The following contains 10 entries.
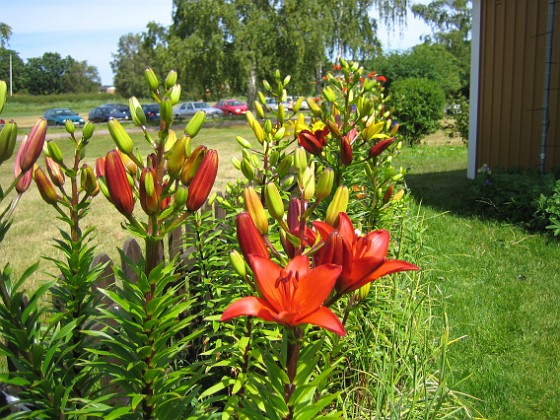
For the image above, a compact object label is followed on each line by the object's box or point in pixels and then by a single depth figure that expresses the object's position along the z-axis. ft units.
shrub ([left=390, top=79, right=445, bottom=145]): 48.70
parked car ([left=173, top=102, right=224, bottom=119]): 115.24
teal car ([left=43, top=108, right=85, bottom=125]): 102.22
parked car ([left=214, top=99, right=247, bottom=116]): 122.27
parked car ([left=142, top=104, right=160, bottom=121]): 95.38
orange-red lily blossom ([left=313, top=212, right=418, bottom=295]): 3.22
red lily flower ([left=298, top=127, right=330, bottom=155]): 6.49
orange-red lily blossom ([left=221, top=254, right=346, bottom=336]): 2.84
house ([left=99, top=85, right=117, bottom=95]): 282.34
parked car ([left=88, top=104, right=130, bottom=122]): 101.44
